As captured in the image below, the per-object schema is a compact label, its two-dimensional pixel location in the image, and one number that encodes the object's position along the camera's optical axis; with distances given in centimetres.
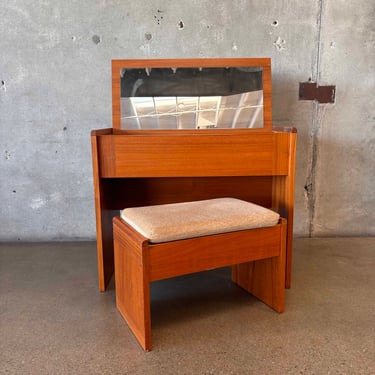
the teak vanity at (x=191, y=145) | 147
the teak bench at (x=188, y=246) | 110
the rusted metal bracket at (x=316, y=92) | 200
